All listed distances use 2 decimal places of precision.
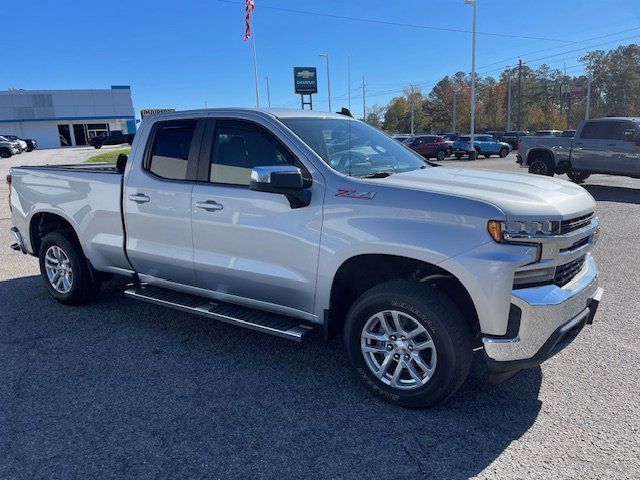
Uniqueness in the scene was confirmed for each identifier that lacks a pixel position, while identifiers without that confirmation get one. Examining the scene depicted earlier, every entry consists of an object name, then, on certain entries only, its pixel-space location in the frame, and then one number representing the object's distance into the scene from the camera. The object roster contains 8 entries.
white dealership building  64.81
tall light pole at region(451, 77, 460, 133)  97.94
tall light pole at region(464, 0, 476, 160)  31.36
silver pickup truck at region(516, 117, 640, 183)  13.78
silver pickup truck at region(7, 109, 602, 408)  2.83
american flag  27.97
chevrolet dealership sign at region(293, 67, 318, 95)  47.72
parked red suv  32.12
